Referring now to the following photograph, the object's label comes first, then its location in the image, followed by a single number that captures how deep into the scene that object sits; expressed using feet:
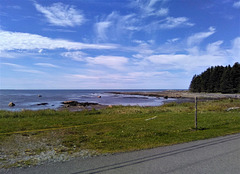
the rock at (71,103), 136.48
